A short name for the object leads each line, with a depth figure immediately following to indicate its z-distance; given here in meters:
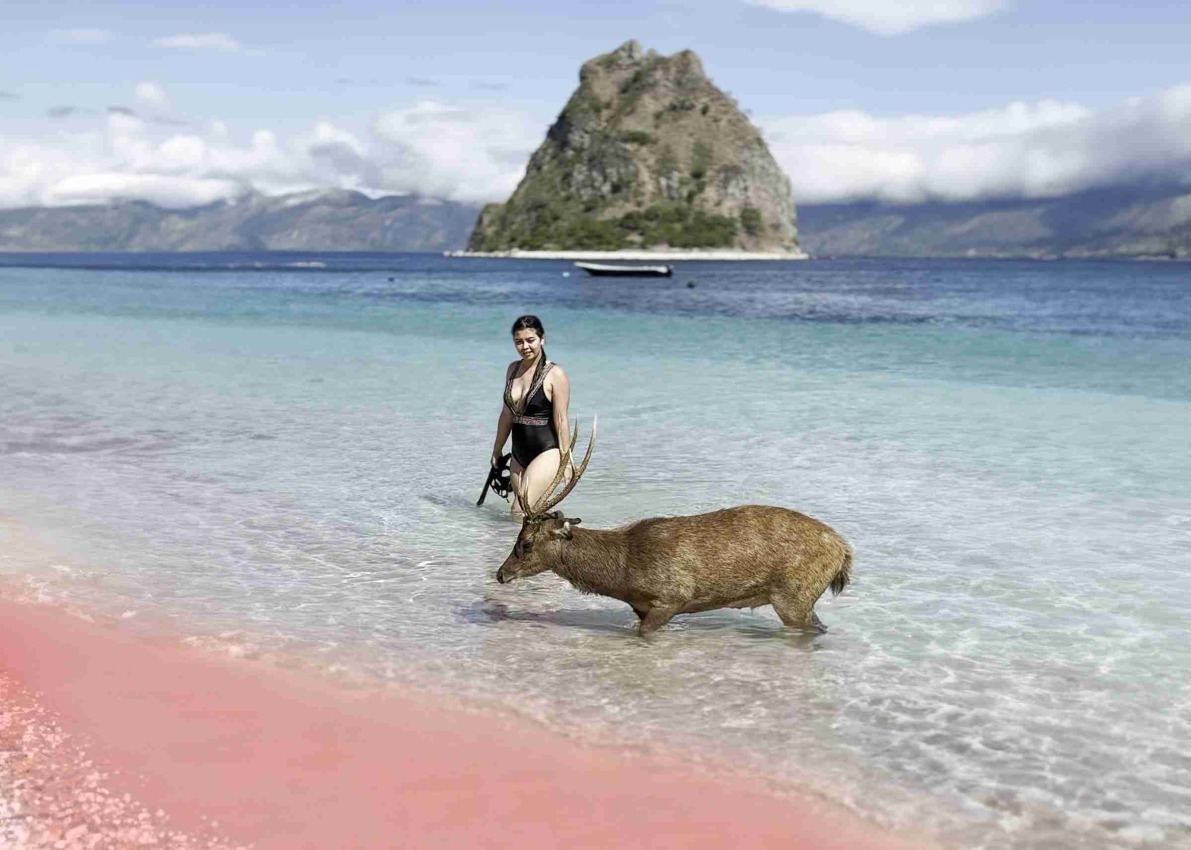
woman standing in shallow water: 10.77
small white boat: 110.21
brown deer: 7.65
